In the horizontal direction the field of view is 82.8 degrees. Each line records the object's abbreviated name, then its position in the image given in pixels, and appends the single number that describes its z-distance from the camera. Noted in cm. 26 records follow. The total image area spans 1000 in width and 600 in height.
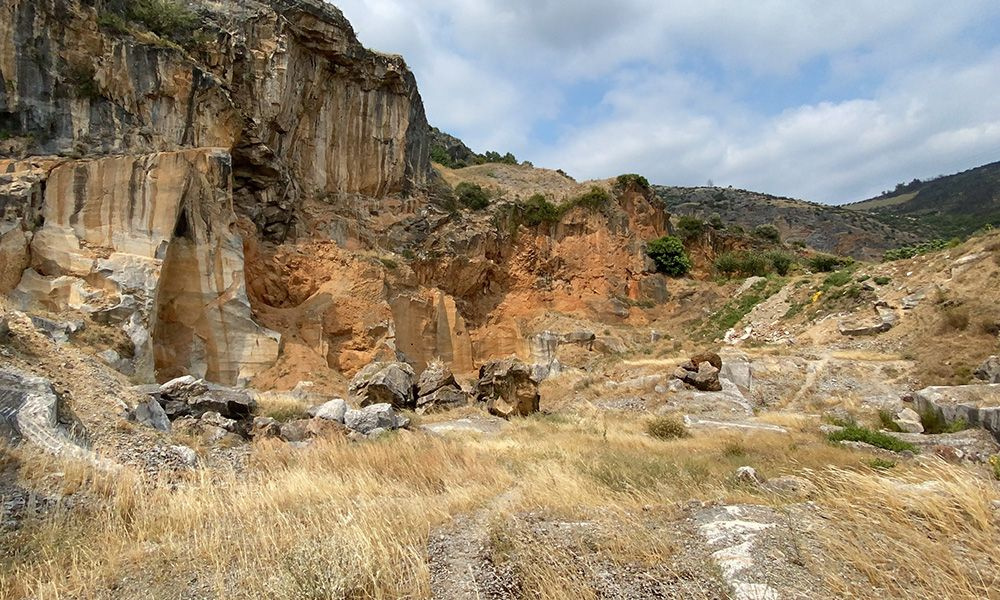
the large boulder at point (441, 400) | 1735
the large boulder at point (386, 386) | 1706
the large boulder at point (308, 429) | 1064
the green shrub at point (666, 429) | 1218
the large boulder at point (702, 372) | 1808
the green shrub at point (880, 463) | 681
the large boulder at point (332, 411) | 1259
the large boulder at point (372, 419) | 1195
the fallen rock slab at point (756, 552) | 327
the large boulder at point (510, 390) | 1730
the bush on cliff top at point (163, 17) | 2450
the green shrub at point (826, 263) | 3969
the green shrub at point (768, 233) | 4573
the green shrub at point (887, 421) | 1184
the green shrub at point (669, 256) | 3703
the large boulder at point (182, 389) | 1200
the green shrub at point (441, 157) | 5238
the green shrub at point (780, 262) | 4025
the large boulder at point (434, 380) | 1841
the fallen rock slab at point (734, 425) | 1266
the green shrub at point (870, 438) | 937
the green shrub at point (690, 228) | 4152
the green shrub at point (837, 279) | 2681
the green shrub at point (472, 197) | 3588
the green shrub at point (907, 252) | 3612
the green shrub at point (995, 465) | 544
